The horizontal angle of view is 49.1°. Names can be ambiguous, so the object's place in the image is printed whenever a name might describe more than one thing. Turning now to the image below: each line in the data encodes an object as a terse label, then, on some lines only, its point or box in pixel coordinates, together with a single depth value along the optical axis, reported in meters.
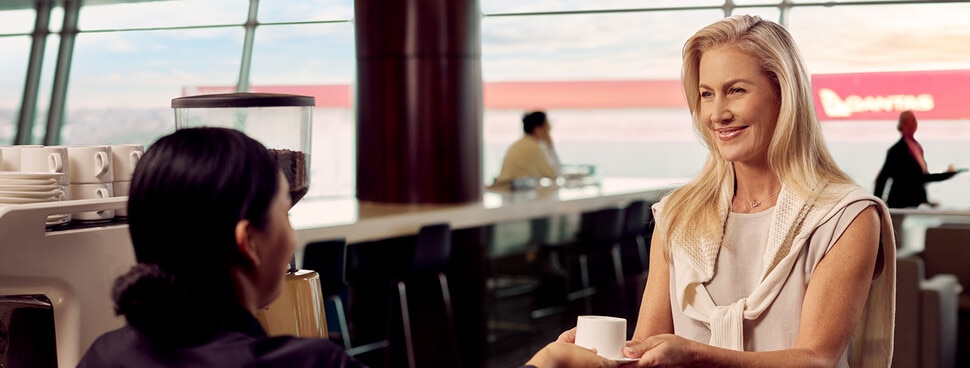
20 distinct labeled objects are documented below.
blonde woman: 1.76
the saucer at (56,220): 2.03
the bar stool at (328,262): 5.23
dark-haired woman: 1.22
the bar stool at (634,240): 7.73
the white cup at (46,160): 2.09
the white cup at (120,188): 2.20
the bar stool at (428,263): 5.95
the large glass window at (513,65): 7.34
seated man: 8.07
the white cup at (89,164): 2.14
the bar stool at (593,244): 7.59
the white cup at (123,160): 2.20
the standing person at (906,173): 6.69
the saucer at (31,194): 2.01
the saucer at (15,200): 2.00
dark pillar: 6.69
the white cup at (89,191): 2.15
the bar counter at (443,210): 5.75
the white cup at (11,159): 2.21
